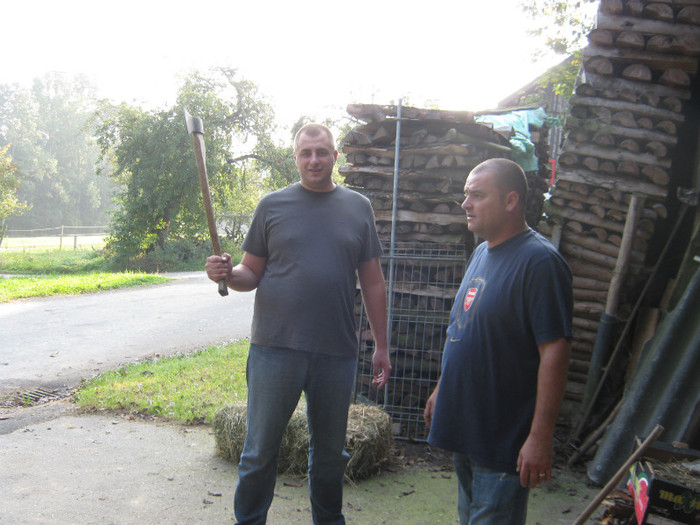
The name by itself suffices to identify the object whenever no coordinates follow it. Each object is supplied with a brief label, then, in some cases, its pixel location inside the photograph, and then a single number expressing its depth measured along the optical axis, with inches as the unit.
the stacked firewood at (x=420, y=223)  197.3
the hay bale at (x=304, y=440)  155.6
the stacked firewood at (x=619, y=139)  177.9
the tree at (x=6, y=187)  995.9
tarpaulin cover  222.4
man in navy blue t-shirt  77.3
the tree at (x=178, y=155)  832.3
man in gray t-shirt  107.0
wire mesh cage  196.1
